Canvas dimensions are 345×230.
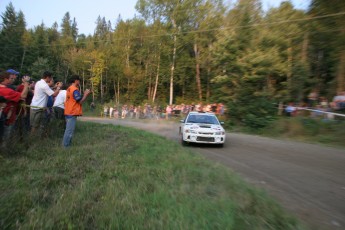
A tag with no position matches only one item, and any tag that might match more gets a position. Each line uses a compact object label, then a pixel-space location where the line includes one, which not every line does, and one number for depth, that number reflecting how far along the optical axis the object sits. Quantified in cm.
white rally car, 1261
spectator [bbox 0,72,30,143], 714
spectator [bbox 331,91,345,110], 1648
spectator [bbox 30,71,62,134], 878
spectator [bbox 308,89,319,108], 2047
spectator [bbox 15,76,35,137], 844
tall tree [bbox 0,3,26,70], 6122
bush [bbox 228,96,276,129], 2047
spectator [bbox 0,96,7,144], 693
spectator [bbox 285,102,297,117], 2010
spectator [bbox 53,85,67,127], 1063
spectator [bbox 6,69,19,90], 757
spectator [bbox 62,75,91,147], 827
